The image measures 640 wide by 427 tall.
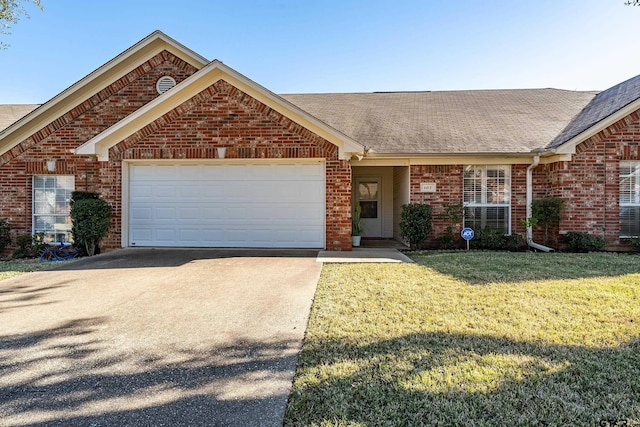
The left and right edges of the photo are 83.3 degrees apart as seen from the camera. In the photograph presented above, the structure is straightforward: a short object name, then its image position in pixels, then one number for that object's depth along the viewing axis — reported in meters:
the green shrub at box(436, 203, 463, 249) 10.20
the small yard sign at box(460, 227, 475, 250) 9.61
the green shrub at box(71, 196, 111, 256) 9.06
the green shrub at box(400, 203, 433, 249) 9.91
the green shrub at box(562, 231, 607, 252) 9.31
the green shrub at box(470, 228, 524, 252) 9.99
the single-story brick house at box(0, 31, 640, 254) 9.47
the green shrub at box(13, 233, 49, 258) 10.07
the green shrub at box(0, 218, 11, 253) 10.16
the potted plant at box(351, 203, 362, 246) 10.98
